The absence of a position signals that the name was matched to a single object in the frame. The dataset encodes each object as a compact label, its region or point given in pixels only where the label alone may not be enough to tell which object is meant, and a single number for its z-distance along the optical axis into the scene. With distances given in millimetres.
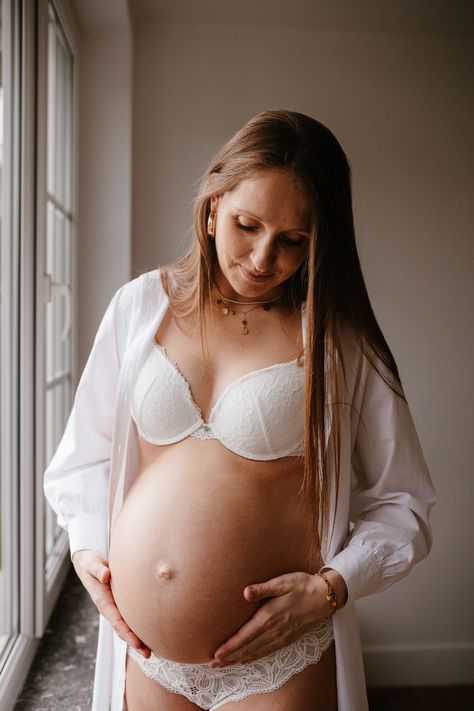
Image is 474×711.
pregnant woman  979
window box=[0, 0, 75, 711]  1488
